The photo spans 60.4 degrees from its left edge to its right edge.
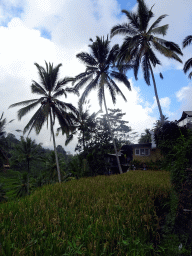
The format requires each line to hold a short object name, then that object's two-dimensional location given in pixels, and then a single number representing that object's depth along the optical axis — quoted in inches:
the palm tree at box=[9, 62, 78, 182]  693.3
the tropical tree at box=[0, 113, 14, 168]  786.4
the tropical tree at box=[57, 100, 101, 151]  969.5
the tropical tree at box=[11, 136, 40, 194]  981.1
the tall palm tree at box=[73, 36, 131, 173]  813.2
